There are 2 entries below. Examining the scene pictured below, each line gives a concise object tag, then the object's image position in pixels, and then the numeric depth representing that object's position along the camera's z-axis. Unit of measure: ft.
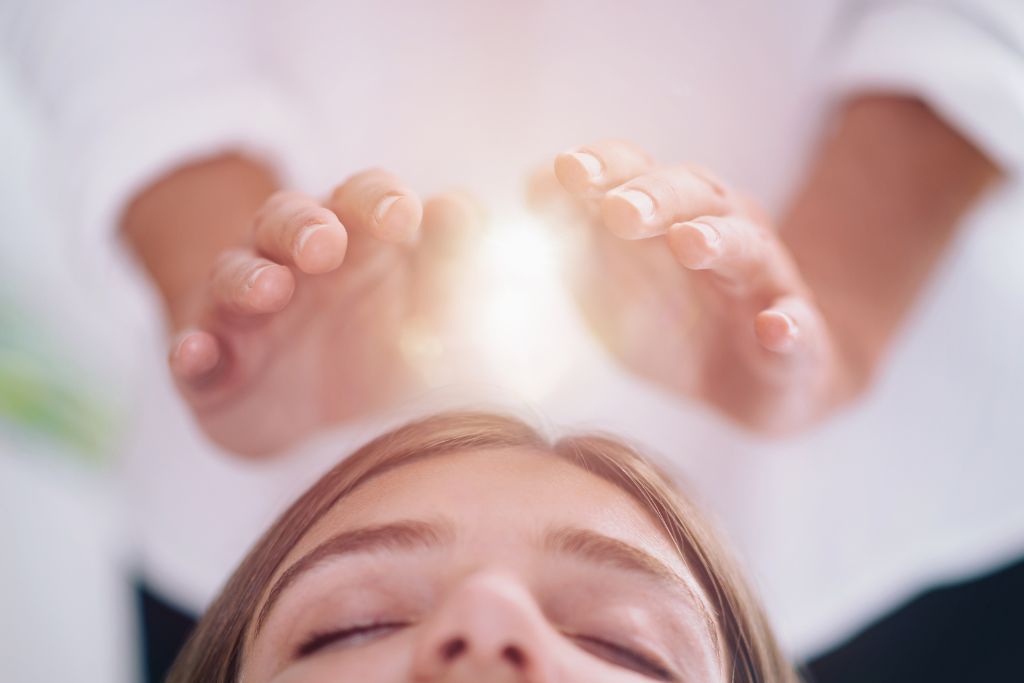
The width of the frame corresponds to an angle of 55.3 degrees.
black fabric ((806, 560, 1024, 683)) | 2.07
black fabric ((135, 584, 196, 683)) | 2.21
